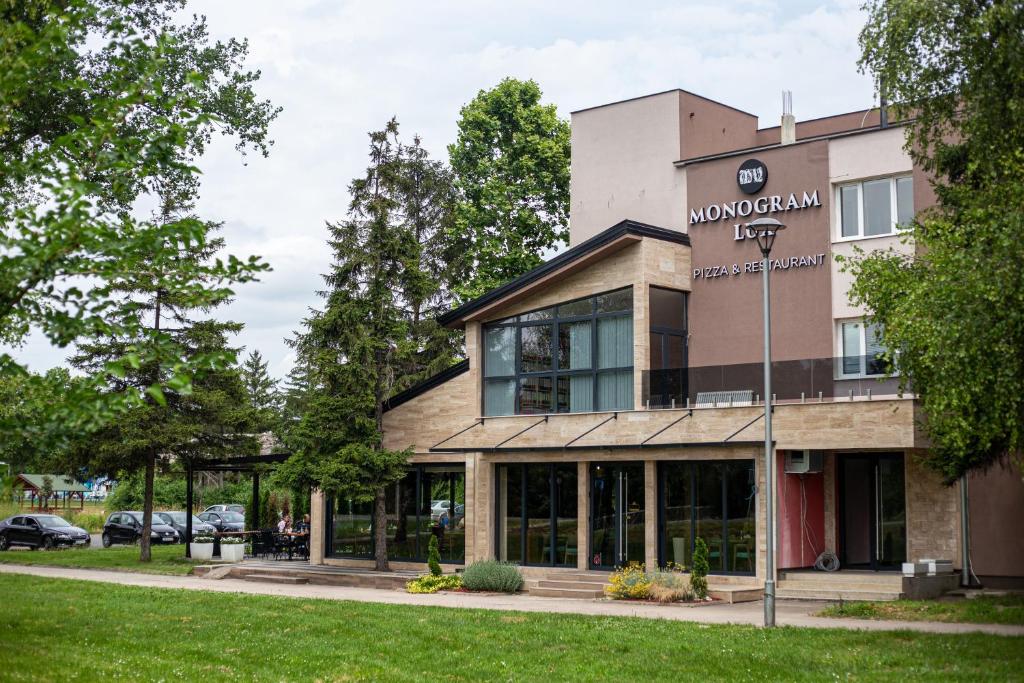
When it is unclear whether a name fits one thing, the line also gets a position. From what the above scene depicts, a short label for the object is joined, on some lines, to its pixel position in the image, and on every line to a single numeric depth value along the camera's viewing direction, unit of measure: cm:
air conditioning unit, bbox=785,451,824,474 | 2553
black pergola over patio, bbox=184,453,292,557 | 3568
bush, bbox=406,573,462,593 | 2684
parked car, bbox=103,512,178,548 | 4420
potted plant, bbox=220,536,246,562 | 3519
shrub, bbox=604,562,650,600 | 2383
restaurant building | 2517
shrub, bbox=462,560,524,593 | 2641
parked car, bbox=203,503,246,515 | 6067
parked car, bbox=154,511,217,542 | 4674
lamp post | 1844
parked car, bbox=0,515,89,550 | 4319
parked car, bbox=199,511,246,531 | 5064
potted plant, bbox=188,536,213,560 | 3653
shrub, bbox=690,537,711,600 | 2356
